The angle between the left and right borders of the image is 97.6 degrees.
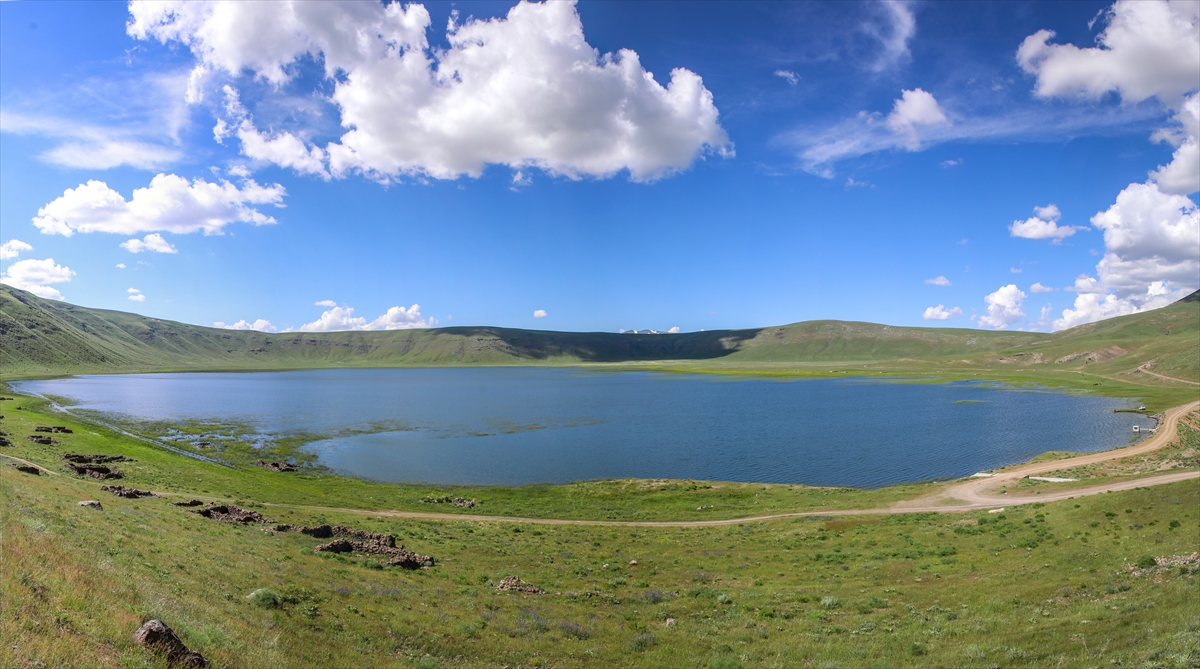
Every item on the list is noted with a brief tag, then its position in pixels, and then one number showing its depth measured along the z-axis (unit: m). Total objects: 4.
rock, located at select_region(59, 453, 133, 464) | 52.06
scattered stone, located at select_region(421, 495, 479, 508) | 53.00
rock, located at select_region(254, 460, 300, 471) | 70.38
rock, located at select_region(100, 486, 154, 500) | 35.94
